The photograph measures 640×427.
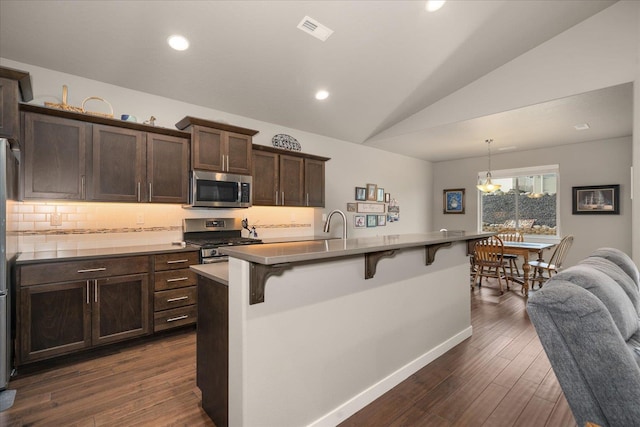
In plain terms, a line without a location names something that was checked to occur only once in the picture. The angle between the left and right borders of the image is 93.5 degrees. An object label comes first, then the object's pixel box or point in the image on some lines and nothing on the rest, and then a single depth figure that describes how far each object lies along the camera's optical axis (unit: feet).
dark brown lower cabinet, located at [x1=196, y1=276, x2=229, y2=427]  5.36
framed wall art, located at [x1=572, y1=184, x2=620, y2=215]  16.69
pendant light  17.19
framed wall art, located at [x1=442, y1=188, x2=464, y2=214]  23.40
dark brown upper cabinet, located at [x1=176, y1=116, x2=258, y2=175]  11.10
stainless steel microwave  11.23
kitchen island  4.86
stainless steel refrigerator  6.79
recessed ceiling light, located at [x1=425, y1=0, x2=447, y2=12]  9.30
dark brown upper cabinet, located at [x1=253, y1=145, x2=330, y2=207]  13.32
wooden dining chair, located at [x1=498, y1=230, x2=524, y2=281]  17.07
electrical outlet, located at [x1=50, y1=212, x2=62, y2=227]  9.43
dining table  15.12
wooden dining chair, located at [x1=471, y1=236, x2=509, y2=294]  15.64
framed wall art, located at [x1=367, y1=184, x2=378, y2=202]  19.45
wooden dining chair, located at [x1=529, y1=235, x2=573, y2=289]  15.20
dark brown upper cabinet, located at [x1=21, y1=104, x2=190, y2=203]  8.41
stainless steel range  10.81
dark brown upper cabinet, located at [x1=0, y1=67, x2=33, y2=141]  7.23
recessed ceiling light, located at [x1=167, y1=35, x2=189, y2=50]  9.16
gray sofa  3.15
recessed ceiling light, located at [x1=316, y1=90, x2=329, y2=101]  13.02
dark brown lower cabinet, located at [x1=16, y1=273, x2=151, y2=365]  7.75
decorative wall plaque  14.93
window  19.36
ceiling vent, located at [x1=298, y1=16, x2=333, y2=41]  9.44
